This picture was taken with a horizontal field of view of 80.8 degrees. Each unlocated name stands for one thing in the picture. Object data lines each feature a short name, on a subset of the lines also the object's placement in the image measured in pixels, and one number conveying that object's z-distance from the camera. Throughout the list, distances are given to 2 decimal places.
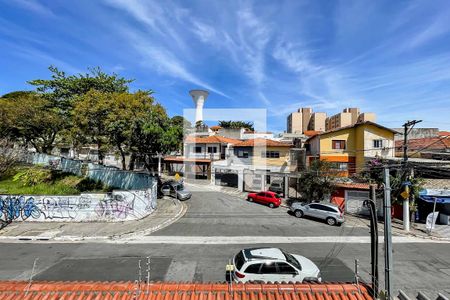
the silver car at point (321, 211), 22.42
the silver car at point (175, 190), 30.02
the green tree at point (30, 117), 34.88
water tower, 76.50
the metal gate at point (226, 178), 38.69
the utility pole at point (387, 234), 7.08
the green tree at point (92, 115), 26.36
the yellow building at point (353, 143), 35.06
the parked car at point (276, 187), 32.97
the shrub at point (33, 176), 28.42
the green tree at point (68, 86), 35.91
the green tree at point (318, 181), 26.62
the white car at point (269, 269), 10.91
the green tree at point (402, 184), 22.56
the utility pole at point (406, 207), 21.17
